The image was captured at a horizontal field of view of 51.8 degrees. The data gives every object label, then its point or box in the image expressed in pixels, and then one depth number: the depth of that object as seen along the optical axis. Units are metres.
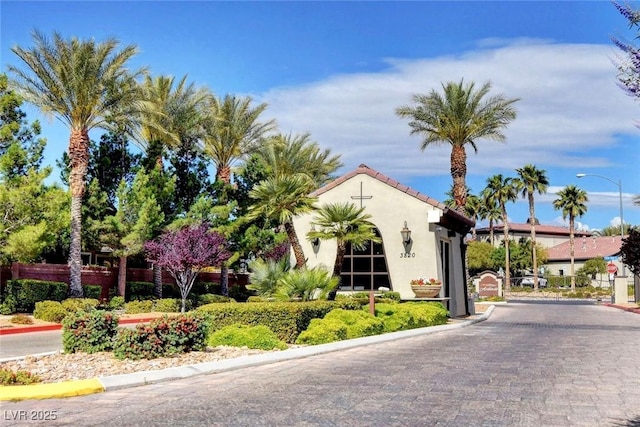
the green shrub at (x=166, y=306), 32.38
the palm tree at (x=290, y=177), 21.05
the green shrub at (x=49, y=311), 23.16
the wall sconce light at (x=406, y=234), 25.73
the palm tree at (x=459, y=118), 33.38
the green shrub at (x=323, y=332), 15.72
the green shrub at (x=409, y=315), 20.06
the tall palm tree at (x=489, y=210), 83.62
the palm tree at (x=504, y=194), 78.88
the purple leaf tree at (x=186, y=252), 31.58
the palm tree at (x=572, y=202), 77.69
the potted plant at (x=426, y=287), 24.92
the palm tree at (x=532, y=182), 74.50
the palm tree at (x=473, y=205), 83.60
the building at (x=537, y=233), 112.04
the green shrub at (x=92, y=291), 31.19
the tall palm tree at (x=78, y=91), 27.61
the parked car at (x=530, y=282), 91.06
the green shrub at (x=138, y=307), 30.99
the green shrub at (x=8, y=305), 25.98
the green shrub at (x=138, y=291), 35.12
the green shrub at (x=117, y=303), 31.52
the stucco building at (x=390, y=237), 25.86
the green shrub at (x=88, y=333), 12.62
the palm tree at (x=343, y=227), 21.44
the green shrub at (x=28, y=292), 26.52
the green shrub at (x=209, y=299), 35.37
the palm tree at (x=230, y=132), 39.78
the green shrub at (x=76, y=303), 24.18
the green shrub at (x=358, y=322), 17.33
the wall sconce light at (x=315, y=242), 26.61
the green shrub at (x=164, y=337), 11.91
